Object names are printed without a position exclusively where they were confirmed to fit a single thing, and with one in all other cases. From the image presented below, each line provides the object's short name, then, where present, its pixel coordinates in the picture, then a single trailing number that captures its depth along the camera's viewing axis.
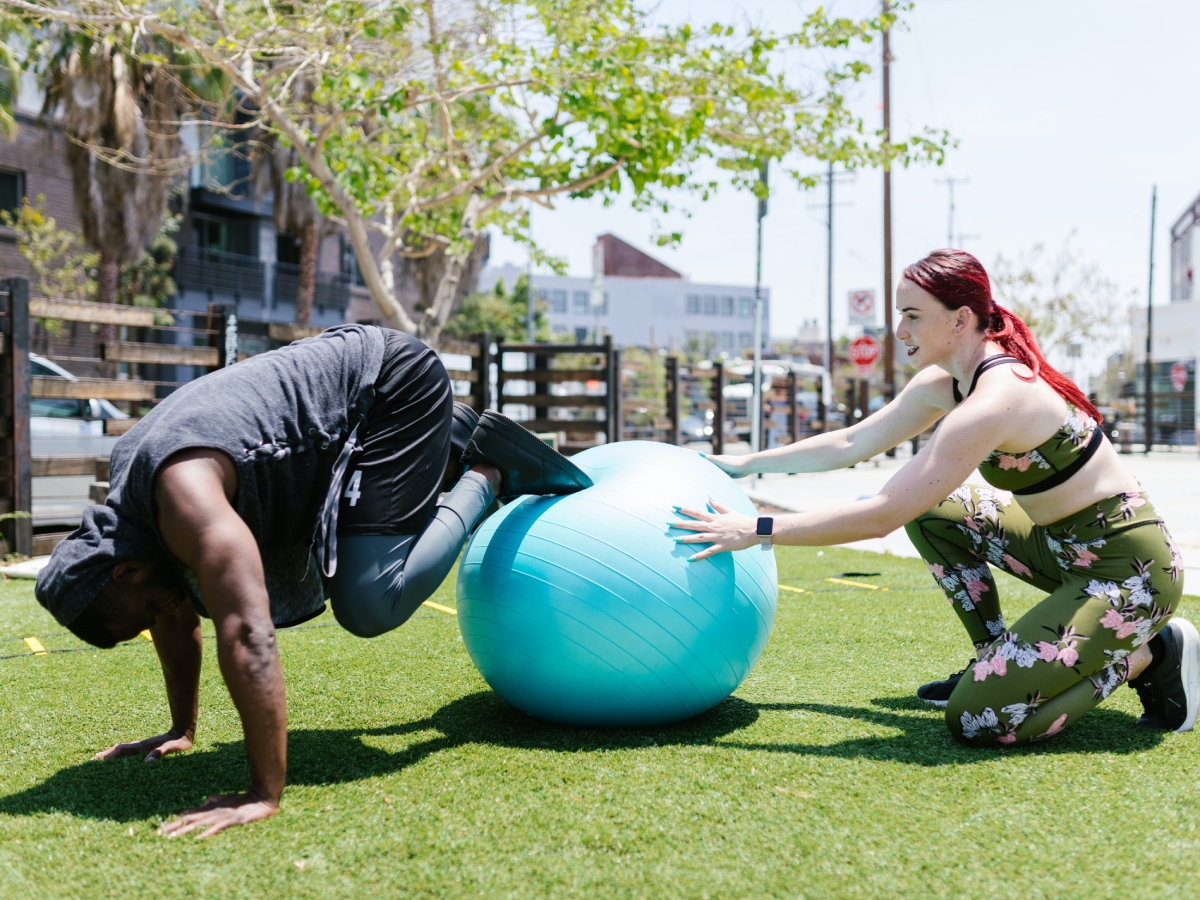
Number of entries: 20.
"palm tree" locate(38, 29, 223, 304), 17.31
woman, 3.13
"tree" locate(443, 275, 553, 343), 44.66
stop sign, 20.55
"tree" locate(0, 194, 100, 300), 19.92
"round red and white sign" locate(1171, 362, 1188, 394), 32.31
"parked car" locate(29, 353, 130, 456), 8.86
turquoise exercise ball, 3.21
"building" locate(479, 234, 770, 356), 72.19
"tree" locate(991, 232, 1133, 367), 33.81
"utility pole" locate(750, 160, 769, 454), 13.88
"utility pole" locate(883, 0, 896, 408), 26.19
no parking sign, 23.52
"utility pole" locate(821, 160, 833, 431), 40.10
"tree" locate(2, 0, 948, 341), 8.68
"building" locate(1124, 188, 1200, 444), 32.47
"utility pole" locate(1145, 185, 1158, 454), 27.78
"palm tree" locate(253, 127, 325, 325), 22.03
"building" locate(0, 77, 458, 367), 21.64
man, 2.56
